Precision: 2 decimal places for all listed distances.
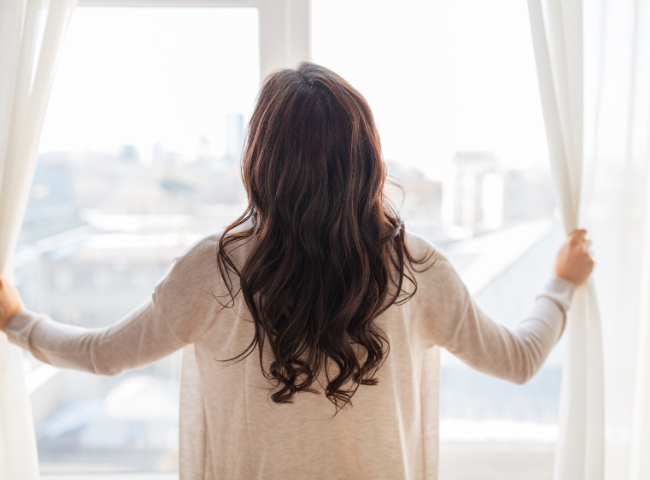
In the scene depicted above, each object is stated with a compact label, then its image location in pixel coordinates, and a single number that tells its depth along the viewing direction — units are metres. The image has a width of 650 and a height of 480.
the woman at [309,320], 0.77
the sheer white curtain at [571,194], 1.02
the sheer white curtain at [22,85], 1.00
